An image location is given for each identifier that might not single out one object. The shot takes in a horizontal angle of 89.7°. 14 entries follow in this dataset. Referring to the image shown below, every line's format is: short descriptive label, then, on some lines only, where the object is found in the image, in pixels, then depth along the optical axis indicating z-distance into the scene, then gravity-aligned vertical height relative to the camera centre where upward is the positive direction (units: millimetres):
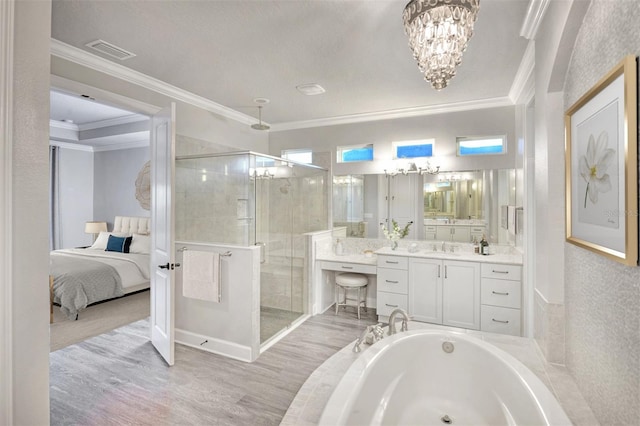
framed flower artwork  1027 +174
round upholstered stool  3939 -945
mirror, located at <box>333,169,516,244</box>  3766 +122
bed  3906 -750
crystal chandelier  1317 +765
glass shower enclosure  3127 +9
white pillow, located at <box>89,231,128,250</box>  5775 -491
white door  2736 -174
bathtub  1591 -1007
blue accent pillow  5465 -531
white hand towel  3027 -601
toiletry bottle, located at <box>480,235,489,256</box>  3678 -390
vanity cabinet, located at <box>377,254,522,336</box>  3264 -857
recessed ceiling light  3230 +1286
